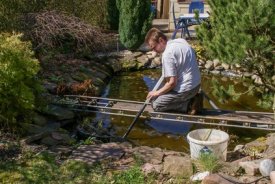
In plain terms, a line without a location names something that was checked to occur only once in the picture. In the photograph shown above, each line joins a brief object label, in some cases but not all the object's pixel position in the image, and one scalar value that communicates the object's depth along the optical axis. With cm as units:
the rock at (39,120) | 451
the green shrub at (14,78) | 388
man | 416
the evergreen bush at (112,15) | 904
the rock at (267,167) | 311
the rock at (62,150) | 376
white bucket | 348
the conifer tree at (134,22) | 816
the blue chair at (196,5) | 991
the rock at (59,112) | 491
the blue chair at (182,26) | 893
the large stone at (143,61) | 813
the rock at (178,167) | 333
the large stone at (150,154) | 363
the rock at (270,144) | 374
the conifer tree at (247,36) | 363
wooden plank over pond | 439
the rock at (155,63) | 826
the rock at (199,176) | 316
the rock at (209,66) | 809
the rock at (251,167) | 322
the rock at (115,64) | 784
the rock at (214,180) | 296
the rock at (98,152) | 363
